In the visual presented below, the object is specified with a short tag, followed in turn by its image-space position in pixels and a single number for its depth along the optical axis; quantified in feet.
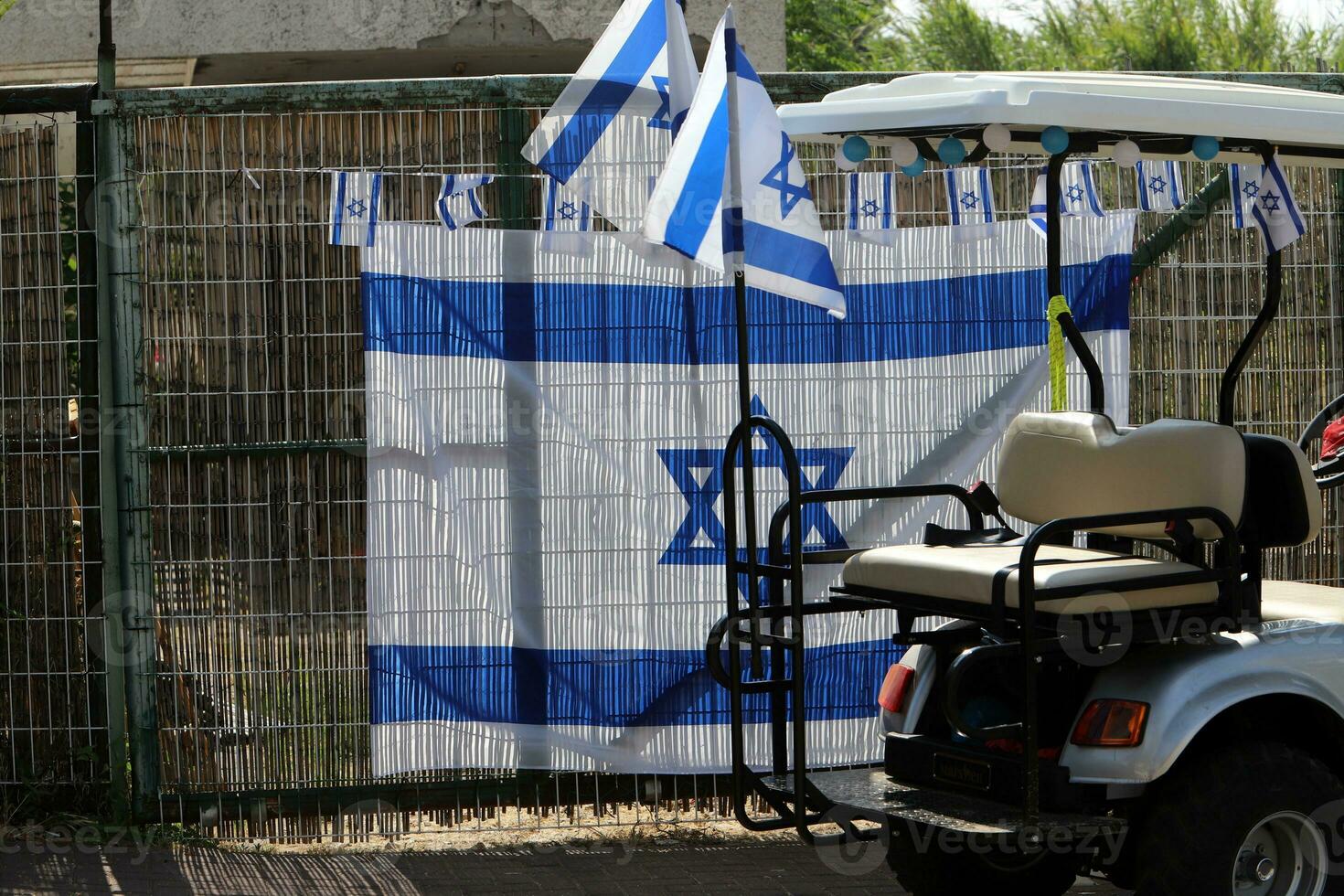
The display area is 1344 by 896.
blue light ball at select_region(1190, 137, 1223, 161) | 29.68
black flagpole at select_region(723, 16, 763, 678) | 27.81
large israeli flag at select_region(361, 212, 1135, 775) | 38.60
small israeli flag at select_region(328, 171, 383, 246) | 38.42
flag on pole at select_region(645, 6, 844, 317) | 28.43
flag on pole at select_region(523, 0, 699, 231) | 32.81
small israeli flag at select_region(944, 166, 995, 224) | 39.96
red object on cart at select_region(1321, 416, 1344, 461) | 32.50
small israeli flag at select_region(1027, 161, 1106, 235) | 40.24
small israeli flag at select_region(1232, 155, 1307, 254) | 30.19
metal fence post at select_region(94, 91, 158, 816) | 38.17
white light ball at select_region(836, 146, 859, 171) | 30.22
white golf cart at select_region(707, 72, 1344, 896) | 26.89
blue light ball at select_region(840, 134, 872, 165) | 29.68
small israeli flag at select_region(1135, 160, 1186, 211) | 40.22
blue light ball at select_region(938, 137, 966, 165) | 29.19
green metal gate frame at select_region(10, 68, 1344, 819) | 38.19
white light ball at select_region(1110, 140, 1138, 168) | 30.35
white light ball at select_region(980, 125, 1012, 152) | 29.58
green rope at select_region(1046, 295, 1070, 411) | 30.78
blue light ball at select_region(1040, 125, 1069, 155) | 28.63
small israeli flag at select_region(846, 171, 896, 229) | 39.81
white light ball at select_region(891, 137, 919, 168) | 31.04
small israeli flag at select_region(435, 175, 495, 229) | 38.60
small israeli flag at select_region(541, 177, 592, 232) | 38.86
